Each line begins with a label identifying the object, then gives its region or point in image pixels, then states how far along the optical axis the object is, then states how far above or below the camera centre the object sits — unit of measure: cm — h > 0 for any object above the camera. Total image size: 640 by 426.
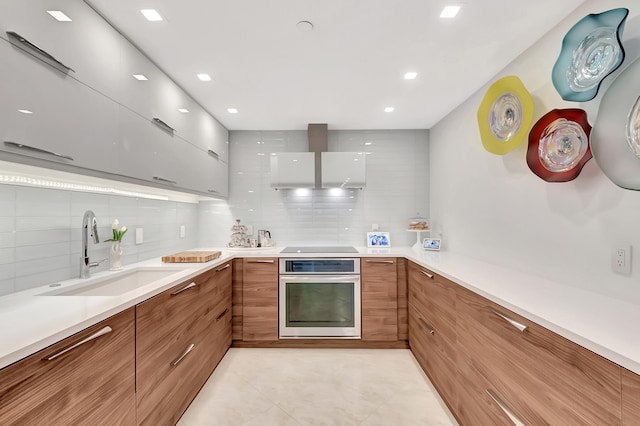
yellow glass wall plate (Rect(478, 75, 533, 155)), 172 +65
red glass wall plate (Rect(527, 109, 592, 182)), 138 +37
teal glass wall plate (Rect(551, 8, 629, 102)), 121 +73
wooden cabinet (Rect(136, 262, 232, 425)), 140 -76
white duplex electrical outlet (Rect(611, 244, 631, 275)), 123 -18
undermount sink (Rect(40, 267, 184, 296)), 154 -41
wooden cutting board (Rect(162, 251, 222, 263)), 226 -33
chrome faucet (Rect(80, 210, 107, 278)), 170 -12
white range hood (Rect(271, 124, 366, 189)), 316 +52
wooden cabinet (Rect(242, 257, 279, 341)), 282 -81
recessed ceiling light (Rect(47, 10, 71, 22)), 120 +85
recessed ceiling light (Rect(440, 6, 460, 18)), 146 +105
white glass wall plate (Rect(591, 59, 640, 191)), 110 +34
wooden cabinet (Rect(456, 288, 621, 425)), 84 -57
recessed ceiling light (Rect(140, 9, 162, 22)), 148 +105
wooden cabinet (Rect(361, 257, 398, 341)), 280 -80
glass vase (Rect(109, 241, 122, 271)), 197 -27
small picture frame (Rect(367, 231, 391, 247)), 338 -26
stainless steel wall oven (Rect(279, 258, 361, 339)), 281 -77
